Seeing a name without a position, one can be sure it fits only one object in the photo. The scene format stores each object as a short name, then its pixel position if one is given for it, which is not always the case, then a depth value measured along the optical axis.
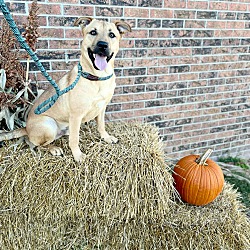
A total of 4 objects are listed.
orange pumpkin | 2.13
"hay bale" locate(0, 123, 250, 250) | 1.87
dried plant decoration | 1.93
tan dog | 1.71
